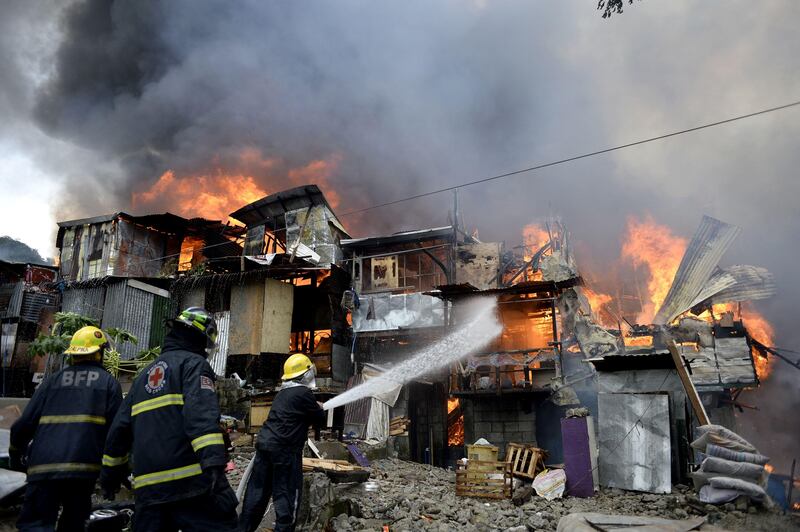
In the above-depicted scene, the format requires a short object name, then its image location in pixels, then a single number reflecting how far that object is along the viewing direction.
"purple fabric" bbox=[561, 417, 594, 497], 11.34
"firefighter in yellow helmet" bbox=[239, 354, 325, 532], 5.95
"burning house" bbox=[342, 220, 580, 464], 18.66
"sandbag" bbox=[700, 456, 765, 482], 7.86
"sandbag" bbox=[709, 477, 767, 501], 7.67
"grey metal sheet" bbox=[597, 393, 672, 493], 11.06
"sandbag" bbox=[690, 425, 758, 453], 8.17
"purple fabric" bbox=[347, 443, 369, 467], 13.28
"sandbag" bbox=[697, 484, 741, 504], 7.91
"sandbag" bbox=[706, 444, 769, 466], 7.92
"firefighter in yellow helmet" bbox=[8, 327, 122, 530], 4.38
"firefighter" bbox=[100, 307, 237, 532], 3.75
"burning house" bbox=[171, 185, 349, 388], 22.78
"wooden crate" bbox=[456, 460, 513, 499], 11.28
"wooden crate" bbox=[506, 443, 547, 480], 12.69
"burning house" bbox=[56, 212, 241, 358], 23.48
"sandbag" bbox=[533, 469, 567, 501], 11.29
